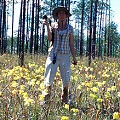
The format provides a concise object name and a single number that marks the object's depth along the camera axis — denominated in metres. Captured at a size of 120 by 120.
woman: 4.86
